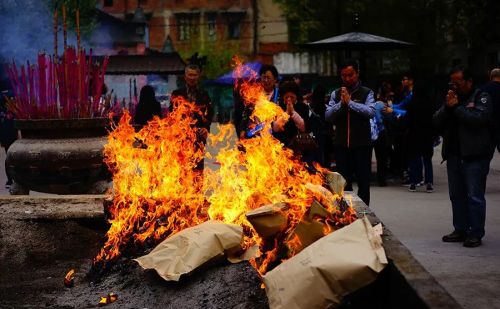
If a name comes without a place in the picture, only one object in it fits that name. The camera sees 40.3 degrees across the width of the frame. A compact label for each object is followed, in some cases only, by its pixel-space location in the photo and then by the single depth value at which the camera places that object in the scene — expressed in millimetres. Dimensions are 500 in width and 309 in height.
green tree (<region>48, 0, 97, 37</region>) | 34075
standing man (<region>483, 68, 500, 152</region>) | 9828
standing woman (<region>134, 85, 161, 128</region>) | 9052
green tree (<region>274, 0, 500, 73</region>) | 35812
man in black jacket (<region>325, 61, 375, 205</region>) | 7293
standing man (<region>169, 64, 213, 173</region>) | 7453
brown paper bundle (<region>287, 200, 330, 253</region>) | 4215
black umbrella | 12529
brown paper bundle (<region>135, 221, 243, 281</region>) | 4445
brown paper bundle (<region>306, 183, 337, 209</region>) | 4781
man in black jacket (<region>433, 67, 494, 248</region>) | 6902
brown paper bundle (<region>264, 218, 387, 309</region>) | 3562
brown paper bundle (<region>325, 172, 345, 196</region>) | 5340
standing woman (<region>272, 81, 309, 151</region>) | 6773
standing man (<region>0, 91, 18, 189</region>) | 12289
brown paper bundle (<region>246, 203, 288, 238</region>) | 4465
